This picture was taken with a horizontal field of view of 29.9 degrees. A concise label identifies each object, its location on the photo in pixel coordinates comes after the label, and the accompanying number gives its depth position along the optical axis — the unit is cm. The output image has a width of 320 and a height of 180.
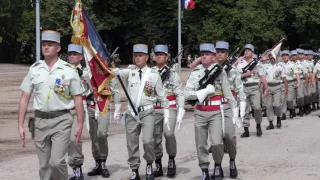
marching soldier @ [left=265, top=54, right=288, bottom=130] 1580
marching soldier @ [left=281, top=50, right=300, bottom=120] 1892
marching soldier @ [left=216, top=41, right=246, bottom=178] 924
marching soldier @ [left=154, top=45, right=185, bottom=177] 940
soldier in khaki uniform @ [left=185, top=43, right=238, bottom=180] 878
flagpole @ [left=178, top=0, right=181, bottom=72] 4102
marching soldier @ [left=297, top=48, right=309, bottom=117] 2025
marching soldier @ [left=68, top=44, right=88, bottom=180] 893
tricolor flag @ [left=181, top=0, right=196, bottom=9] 4173
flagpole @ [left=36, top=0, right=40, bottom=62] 2459
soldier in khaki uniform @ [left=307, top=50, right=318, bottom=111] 2134
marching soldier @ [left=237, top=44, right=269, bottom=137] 1395
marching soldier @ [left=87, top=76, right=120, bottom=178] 930
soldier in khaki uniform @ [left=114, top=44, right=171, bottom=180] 884
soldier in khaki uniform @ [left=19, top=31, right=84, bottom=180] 699
